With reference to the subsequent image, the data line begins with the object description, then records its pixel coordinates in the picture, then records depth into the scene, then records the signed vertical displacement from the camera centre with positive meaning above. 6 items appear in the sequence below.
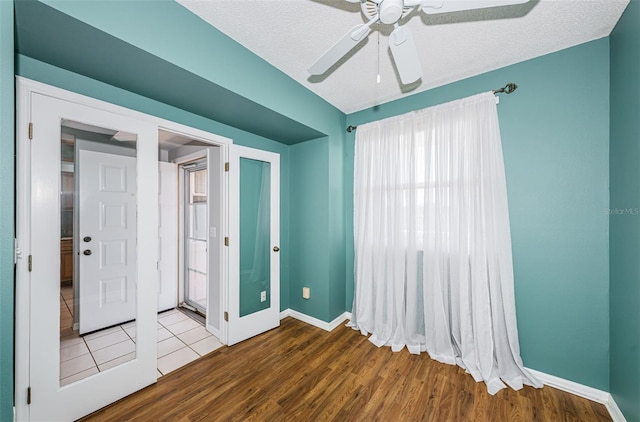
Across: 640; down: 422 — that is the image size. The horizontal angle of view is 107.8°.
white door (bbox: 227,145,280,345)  2.61 -0.40
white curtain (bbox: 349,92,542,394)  2.07 -0.31
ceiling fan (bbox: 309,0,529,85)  1.11 +0.97
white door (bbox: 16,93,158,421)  1.45 -0.55
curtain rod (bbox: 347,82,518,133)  2.10 +1.11
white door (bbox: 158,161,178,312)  3.41 -0.39
